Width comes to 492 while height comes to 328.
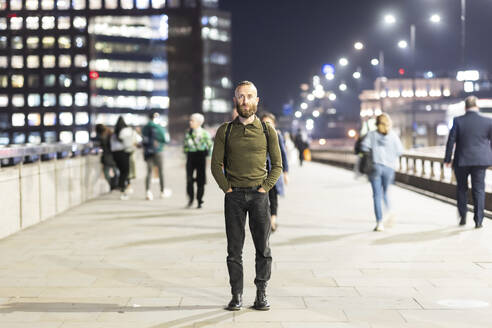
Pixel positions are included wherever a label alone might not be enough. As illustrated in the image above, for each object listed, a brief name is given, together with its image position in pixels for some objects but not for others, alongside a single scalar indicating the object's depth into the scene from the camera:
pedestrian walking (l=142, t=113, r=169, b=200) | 17.00
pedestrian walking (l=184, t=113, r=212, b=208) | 14.28
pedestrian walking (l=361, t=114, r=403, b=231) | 11.39
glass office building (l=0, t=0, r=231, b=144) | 131.12
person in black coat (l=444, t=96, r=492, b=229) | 11.18
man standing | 5.89
